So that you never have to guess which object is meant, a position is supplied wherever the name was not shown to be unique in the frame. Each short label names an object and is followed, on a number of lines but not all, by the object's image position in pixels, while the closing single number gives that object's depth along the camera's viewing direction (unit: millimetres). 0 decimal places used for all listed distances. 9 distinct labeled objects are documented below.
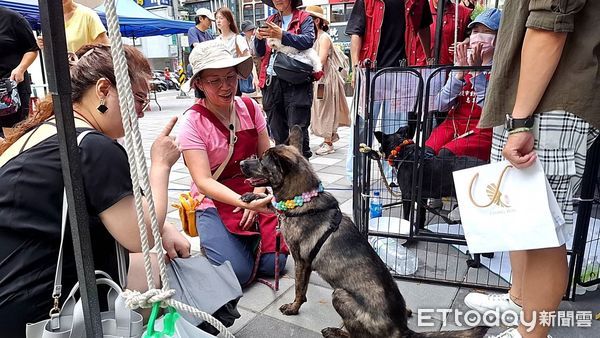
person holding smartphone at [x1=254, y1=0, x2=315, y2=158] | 4691
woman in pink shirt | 2648
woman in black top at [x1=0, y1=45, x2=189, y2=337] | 1376
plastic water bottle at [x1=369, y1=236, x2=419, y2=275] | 2976
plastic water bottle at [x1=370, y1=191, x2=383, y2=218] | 3572
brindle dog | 1996
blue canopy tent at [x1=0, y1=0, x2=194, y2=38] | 14242
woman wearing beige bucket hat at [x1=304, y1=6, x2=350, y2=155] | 6283
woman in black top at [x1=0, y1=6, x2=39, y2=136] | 3575
